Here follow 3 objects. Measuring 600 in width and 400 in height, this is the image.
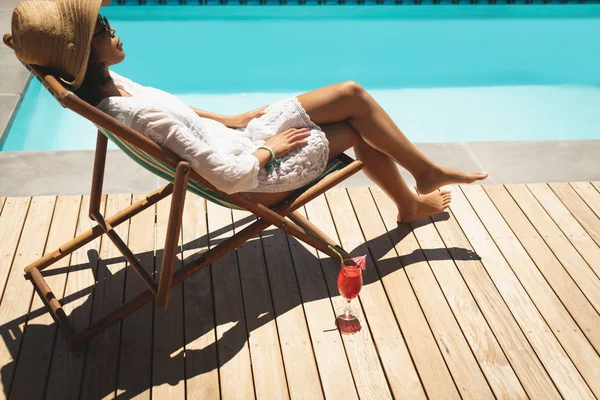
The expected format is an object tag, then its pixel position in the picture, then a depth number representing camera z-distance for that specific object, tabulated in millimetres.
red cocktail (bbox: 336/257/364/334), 2818
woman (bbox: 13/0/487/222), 2535
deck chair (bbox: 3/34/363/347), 2453
